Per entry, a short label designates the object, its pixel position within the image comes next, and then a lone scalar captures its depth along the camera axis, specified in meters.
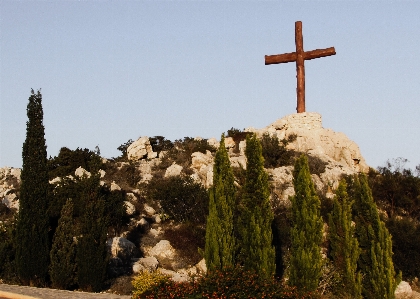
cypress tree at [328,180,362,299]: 19.27
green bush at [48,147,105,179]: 36.81
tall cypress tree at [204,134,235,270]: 19.62
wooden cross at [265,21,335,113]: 33.34
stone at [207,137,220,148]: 39.52
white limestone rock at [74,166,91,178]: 34.24
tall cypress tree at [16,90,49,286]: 20.69
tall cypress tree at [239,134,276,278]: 19.44
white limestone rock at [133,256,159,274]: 22.53
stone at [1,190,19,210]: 32.94
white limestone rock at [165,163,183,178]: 33.34
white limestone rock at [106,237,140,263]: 23.61
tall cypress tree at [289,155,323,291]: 18.78
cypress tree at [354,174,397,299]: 19.44
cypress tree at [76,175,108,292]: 19.59
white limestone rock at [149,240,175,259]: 24.89
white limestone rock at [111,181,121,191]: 31.08
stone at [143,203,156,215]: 30.42
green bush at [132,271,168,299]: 16.03
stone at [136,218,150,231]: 28.16
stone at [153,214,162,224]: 29.05
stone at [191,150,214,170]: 35.16
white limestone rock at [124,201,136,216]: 29.31
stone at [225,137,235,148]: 38.69
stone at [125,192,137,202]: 30.98
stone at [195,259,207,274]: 23.50
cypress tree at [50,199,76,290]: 20.06
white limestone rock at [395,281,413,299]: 21.62
